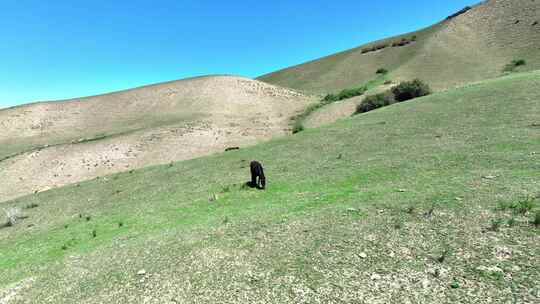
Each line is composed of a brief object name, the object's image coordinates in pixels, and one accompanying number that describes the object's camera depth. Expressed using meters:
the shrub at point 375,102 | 37.47
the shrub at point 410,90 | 37.12
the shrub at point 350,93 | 50.88
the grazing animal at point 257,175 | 15.96
